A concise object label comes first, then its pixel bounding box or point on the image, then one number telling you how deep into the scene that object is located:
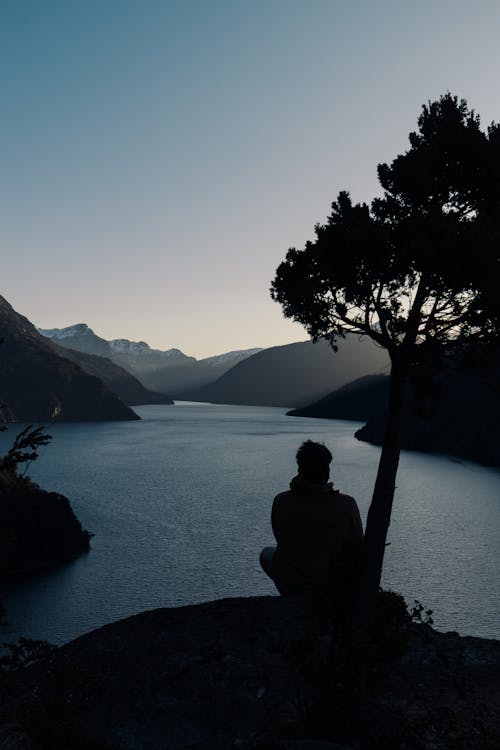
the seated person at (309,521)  8.15
